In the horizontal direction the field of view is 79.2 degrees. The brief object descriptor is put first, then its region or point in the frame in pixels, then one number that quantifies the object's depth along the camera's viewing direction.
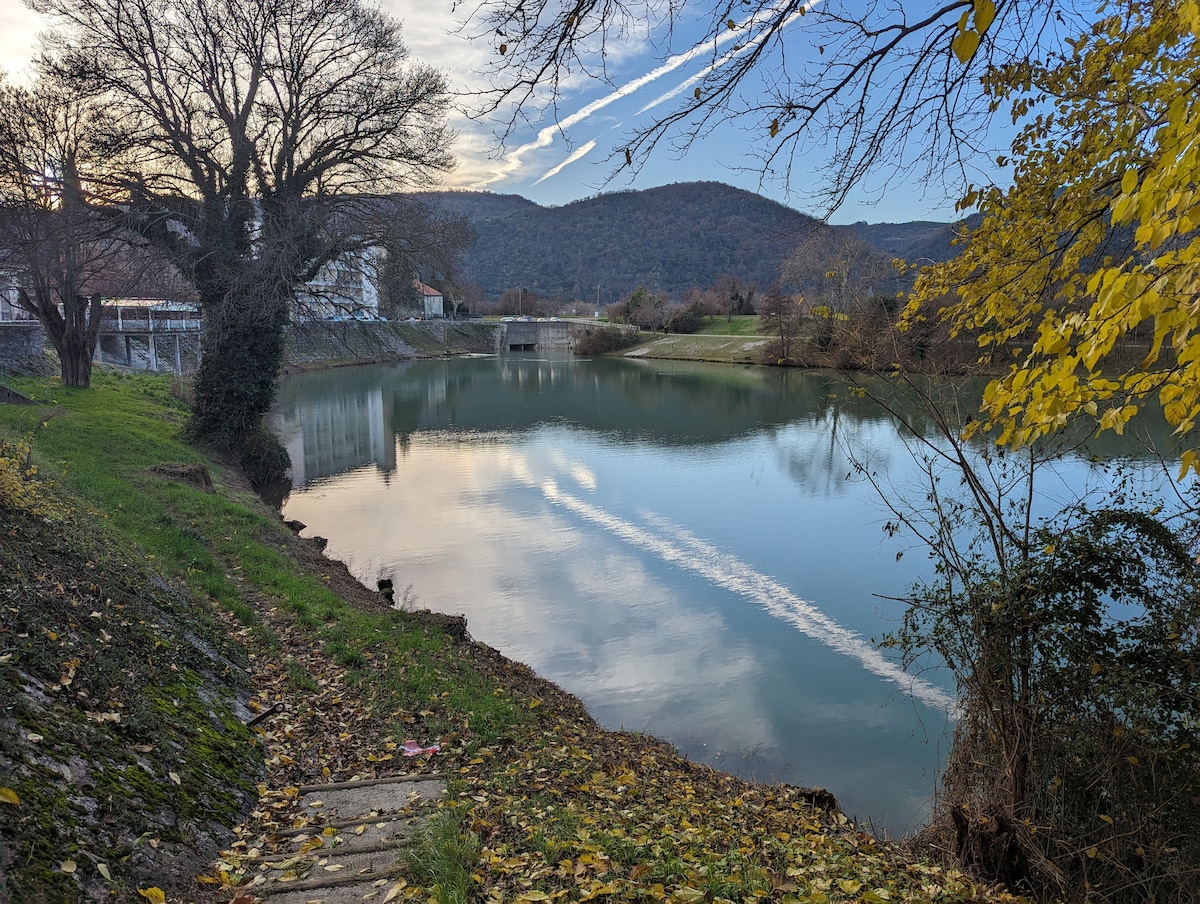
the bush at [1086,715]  4.55
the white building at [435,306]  85.12
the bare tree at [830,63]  3.75
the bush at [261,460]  18.84
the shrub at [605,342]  74.56
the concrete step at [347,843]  3.26
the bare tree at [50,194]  16.33
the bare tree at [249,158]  16.19
